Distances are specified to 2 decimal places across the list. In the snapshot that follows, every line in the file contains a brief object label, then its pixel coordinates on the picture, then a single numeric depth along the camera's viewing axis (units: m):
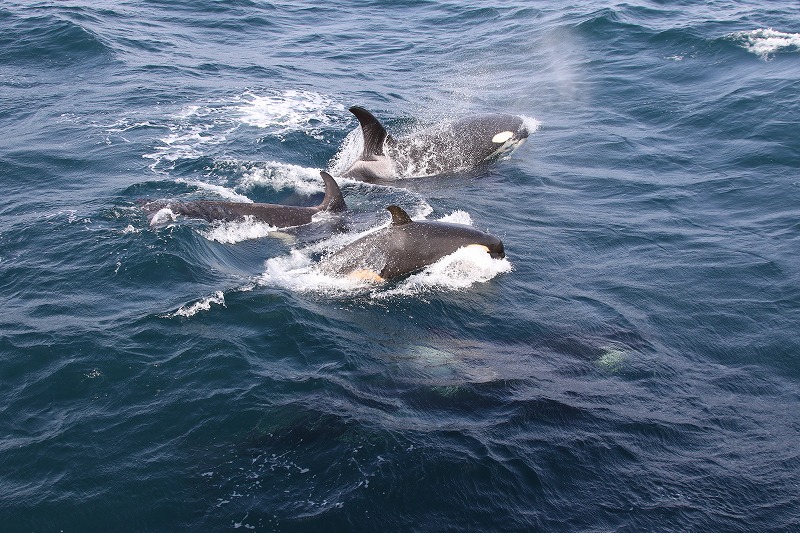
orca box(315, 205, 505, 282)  14.45
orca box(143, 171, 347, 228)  16.76
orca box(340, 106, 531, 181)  20.39
